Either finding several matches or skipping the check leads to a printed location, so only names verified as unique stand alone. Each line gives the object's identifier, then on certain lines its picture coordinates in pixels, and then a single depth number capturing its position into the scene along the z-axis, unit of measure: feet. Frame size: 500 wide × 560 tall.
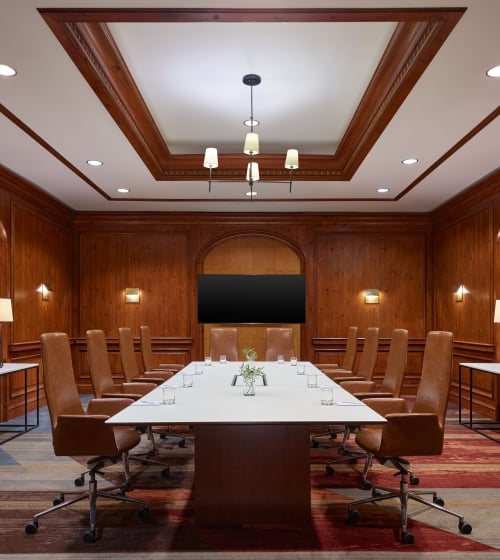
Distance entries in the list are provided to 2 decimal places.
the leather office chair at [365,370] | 15.85
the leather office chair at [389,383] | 13.00
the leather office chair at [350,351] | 18.86
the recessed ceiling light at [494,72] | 10.70
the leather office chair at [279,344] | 21.17
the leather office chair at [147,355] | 18.95
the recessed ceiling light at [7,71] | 10.61
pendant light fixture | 13.00
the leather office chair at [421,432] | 9.33
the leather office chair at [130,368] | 16.30
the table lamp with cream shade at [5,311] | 16.56
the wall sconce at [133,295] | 26.23
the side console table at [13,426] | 16.03
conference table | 9.65
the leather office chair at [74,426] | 9.35
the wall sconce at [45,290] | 22.41
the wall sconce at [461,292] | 22.24
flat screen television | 26.84
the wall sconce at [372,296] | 26.25
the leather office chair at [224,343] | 21.21
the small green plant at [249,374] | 10.83
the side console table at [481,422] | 16.20
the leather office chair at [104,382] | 13.09
